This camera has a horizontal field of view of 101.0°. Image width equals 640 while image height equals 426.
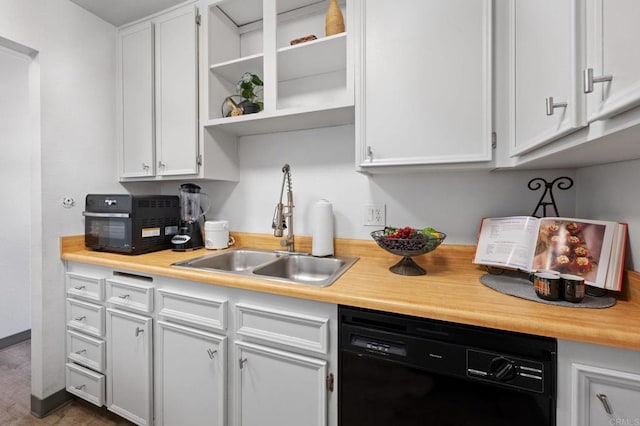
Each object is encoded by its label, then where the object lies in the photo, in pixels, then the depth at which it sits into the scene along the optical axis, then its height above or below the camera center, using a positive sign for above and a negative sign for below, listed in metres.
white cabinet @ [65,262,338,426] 0.98 -0.64
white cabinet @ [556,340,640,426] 0.65 -0.45
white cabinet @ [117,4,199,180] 1.63 +0.75
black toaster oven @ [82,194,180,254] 1.54 -0.08
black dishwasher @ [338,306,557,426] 0.72 -0.50
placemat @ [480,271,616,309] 0.81 -0.29
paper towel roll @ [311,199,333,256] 1.49 -0.11
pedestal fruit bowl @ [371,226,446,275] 1.12 -0.15
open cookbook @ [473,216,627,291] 0.87 -0.14
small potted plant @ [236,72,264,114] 1.52 +0.70
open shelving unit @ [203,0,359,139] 1.41 +0.84
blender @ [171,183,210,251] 1.70 -0.07
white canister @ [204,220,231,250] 1.73 -0.17
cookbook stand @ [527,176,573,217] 1.20 +0.10
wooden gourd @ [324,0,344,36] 1.37 +0.99
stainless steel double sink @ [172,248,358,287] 1.42 -0.31
